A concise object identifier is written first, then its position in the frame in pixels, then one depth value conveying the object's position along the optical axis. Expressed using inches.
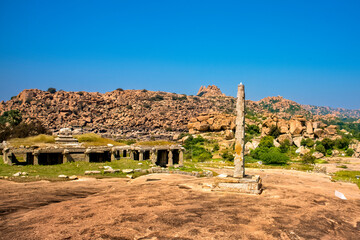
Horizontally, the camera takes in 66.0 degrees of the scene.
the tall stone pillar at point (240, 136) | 654.5
